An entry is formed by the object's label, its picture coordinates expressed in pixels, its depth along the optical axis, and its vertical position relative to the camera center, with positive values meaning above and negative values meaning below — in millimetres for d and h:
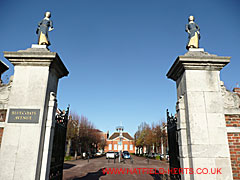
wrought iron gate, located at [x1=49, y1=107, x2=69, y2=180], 5609 -442
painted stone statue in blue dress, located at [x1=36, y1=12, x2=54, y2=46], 6079 +3442
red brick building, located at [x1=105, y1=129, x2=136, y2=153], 80456 -3554
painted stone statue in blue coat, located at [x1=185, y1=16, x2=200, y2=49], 6240 +3403
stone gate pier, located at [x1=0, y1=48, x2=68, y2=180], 4832 +495
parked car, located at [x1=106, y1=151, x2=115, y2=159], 37375 -3533
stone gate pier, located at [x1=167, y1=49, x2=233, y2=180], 4984 +605
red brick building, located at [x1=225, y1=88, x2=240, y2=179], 5141 +162
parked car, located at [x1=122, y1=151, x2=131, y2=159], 39906 -4063
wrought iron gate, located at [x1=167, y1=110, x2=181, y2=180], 5961 -322
